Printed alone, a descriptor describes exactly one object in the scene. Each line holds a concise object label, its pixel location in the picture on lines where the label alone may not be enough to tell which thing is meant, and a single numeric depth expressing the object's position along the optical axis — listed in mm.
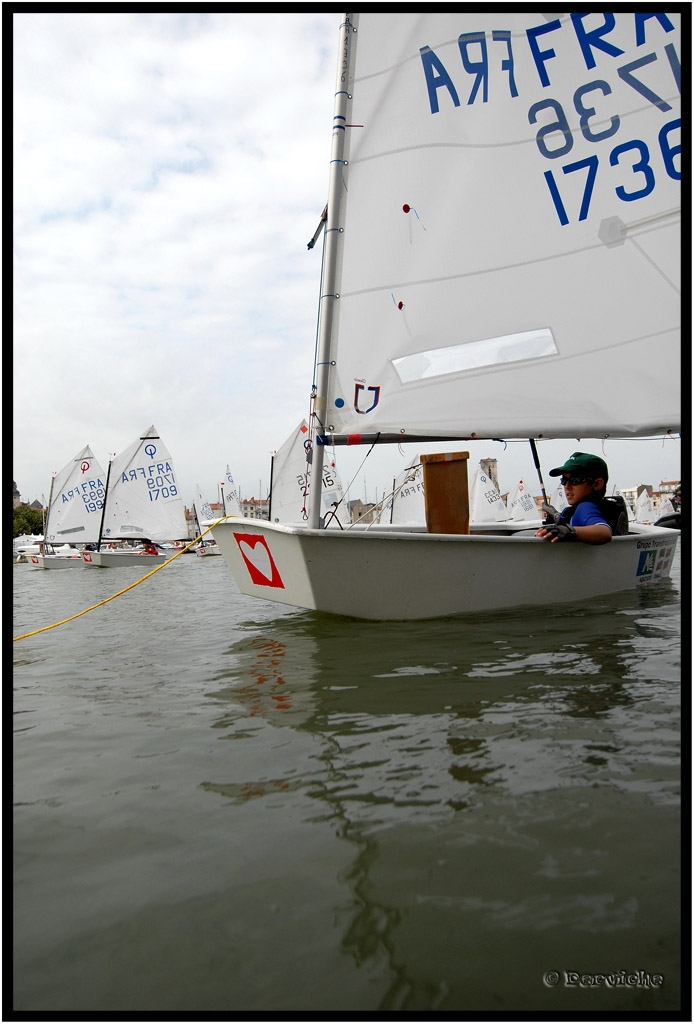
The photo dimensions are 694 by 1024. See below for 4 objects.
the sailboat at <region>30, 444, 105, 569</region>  31969
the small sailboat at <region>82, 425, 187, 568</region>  30250
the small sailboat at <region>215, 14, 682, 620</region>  5316
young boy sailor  5387
